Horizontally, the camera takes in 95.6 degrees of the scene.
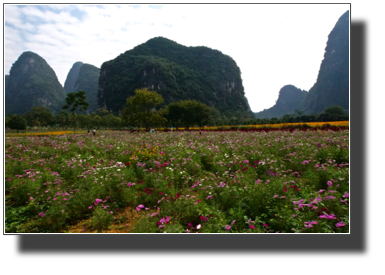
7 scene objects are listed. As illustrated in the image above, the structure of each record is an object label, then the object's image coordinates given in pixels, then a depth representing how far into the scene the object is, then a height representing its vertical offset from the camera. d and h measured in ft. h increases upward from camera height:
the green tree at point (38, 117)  249.96 +29.04
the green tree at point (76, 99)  163.90 +36.70
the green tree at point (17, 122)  133.40 +11.65
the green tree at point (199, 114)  189.16 +24.74
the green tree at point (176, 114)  206.01 +27.28
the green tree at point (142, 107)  114.52 +21.10
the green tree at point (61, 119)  270.38 +27.40
